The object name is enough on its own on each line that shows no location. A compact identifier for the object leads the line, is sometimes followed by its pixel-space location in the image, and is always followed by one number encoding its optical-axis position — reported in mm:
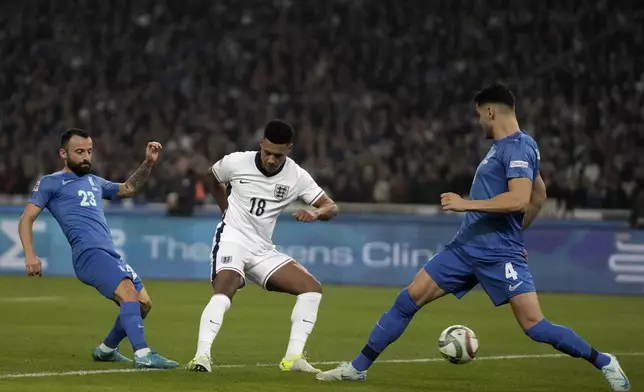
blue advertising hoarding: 41937
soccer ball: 18453
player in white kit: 19687
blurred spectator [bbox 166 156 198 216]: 48594
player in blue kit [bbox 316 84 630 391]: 17281
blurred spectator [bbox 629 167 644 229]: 42187
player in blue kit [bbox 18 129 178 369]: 19797
